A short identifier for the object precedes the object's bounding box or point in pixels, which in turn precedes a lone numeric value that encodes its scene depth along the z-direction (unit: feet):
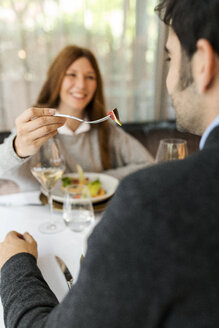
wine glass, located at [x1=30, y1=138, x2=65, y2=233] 3.28
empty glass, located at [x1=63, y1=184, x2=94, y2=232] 2.87
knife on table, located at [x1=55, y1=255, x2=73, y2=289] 2.28
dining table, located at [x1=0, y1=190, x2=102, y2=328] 2.43
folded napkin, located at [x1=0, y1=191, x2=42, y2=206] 3.62
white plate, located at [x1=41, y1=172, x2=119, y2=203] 3.57
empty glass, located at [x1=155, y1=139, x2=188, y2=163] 3.43
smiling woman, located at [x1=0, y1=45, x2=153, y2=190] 5.52
